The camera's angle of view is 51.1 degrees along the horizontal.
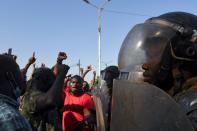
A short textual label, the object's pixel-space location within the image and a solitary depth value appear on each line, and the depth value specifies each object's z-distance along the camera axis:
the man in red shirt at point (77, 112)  2.79
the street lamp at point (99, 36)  10.84
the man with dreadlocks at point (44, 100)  2.34
